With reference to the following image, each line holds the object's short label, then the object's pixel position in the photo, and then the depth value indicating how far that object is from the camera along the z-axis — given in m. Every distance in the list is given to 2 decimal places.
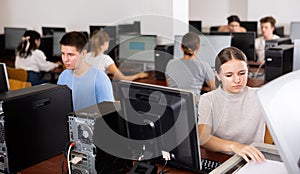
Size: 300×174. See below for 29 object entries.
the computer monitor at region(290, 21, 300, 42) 5.26
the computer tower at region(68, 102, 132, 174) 1.53
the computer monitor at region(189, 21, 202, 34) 6.56
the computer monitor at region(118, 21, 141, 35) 5.05
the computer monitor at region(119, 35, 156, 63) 4.36
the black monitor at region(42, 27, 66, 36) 5.67
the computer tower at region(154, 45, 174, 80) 4.11
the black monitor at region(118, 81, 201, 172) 1.34
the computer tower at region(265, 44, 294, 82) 3.36
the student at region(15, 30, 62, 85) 4.62
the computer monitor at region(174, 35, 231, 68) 3.88
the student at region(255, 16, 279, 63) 4.86
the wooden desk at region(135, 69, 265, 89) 3.55
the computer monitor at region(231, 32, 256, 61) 4.41
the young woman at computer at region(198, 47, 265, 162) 1.92
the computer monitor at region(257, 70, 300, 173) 0.88
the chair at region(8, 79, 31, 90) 3.23
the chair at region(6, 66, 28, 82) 3.82
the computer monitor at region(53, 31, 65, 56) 5.40
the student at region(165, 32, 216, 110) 3.19
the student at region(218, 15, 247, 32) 5.69
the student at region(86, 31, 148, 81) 3.57
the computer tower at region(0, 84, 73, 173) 1.68
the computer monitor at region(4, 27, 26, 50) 5.90
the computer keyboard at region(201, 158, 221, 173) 1.65
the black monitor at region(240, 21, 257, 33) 6.13
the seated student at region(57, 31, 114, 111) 2.45
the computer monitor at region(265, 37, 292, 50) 3.88
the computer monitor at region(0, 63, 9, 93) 1.94
